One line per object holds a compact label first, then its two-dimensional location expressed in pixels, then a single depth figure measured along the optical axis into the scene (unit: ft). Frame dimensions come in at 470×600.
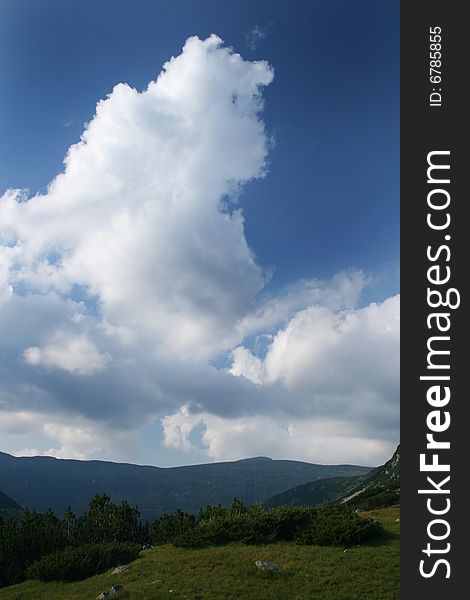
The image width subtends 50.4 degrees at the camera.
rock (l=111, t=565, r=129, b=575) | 114.93
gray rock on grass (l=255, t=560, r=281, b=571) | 103.81
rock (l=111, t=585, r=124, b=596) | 97.76
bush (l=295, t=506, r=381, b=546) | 119.96
